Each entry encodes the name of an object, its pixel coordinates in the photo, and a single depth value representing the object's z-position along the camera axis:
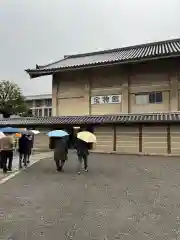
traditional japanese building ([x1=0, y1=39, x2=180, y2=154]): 12.86
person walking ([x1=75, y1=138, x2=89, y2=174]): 7.55
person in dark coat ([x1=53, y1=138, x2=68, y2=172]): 7.48
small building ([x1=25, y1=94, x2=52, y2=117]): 38.31
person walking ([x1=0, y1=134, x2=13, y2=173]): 7.26
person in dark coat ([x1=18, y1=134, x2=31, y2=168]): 8.30
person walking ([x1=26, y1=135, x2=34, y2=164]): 8.44
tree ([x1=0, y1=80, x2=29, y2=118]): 26.05
